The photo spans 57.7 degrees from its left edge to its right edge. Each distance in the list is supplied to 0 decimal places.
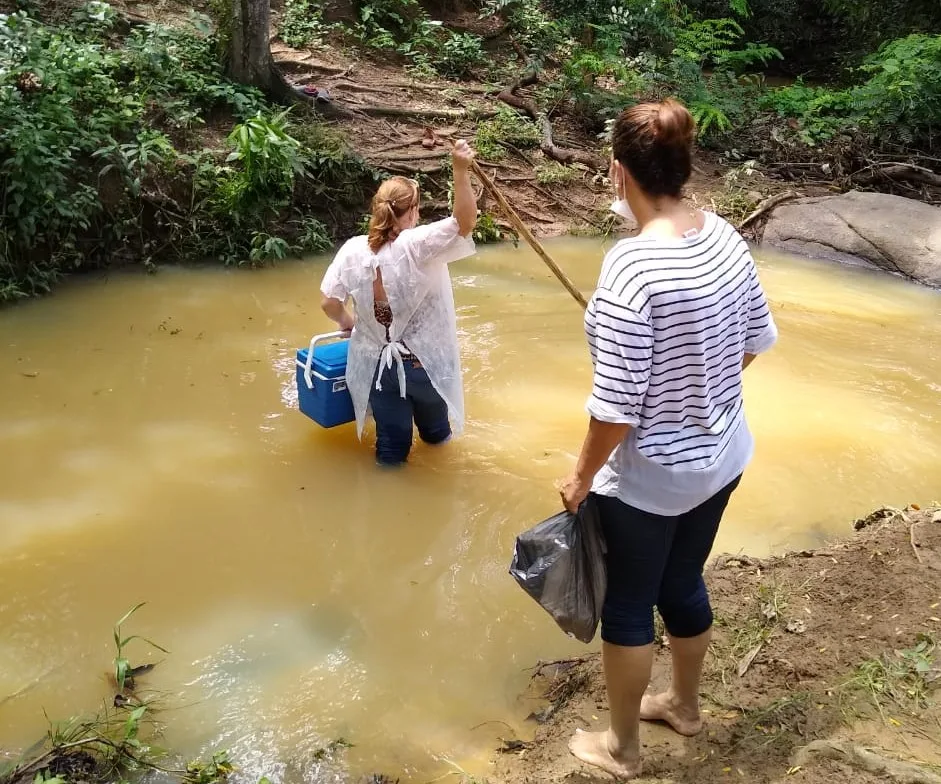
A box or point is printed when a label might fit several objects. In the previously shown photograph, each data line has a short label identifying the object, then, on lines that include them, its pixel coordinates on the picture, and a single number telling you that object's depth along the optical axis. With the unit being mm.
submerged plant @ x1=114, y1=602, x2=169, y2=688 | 3012
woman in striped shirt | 2029
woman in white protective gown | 3863
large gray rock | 8477
